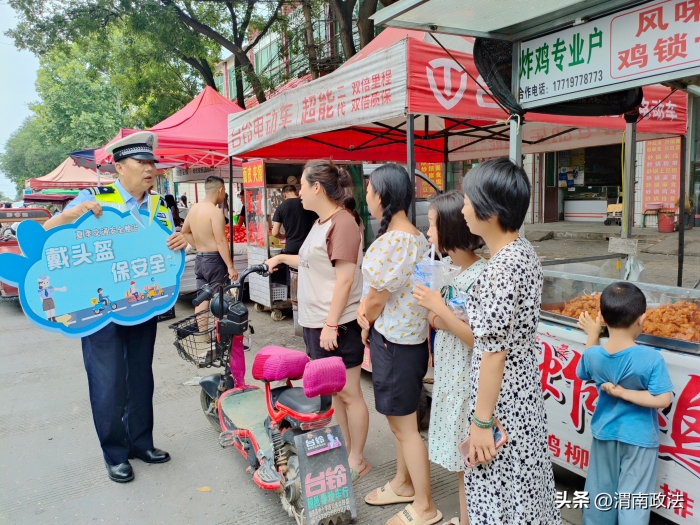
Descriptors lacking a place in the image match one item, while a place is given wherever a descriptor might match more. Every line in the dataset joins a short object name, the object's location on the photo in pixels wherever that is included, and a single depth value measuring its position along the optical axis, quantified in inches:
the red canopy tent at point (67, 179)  719.1
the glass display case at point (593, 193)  582.2
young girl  78.9
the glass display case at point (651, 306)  88.9
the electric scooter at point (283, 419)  85.5
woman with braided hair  86.9
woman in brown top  98.5
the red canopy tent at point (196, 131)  306.2
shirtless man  209.5
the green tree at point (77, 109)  1077.8
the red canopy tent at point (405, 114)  123.8
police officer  107.4
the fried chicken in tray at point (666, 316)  91.8
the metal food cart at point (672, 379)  79.4
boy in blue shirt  78.0
